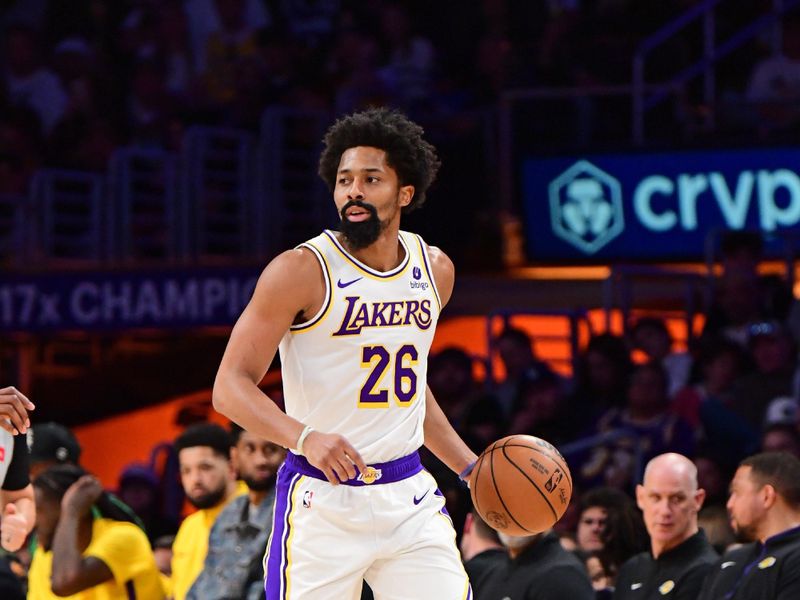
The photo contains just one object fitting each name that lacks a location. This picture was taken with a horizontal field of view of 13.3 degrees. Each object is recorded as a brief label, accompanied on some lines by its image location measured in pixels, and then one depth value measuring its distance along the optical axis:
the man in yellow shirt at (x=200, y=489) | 14.62
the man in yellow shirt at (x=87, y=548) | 13.69
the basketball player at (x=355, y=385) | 9.94
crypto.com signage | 22.43
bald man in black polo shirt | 13.38
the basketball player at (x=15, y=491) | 10.92
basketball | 10.25
